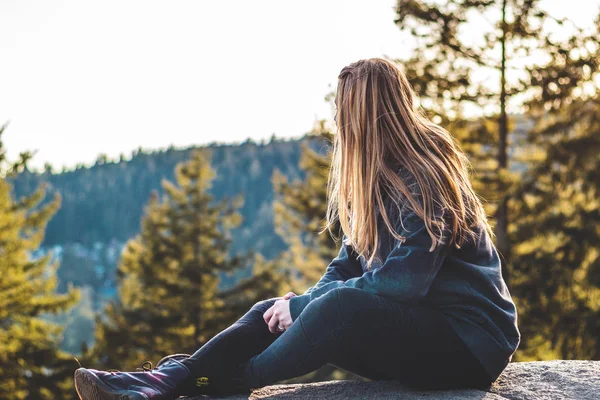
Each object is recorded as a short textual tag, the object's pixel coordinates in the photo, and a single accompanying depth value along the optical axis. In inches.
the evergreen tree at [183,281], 677.3
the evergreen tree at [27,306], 573.9
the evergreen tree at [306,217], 677.3
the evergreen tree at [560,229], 492.7
